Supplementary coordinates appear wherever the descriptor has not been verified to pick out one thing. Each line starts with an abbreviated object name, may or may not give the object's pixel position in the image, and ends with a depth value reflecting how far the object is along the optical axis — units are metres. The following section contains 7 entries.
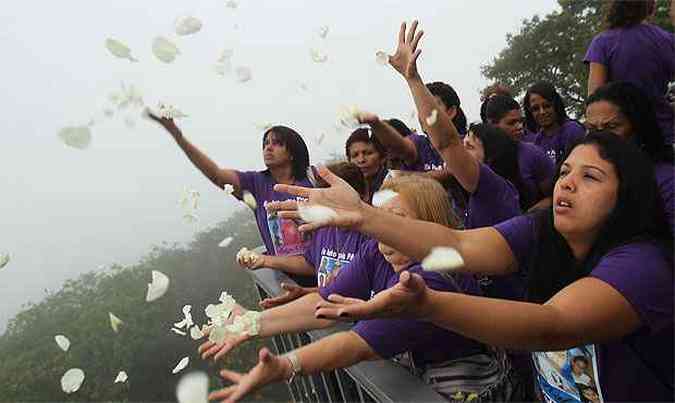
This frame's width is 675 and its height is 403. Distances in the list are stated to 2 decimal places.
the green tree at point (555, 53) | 16.36
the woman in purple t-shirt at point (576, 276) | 1.25
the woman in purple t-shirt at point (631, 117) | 2.23
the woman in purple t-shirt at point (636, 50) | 3.04
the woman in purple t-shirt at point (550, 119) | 3.68
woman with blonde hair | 1.57
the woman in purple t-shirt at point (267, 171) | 3.58
